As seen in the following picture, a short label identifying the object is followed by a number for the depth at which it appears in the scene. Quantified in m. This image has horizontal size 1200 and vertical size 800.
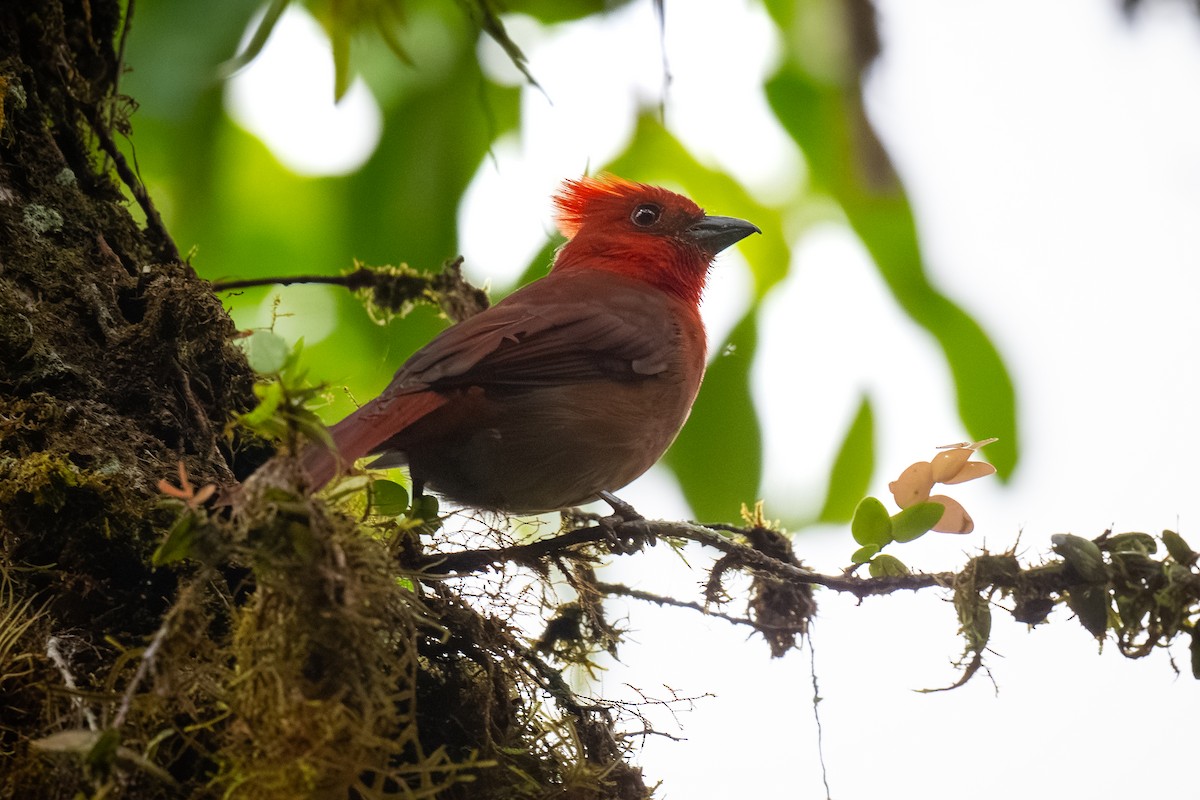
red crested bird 6.30
